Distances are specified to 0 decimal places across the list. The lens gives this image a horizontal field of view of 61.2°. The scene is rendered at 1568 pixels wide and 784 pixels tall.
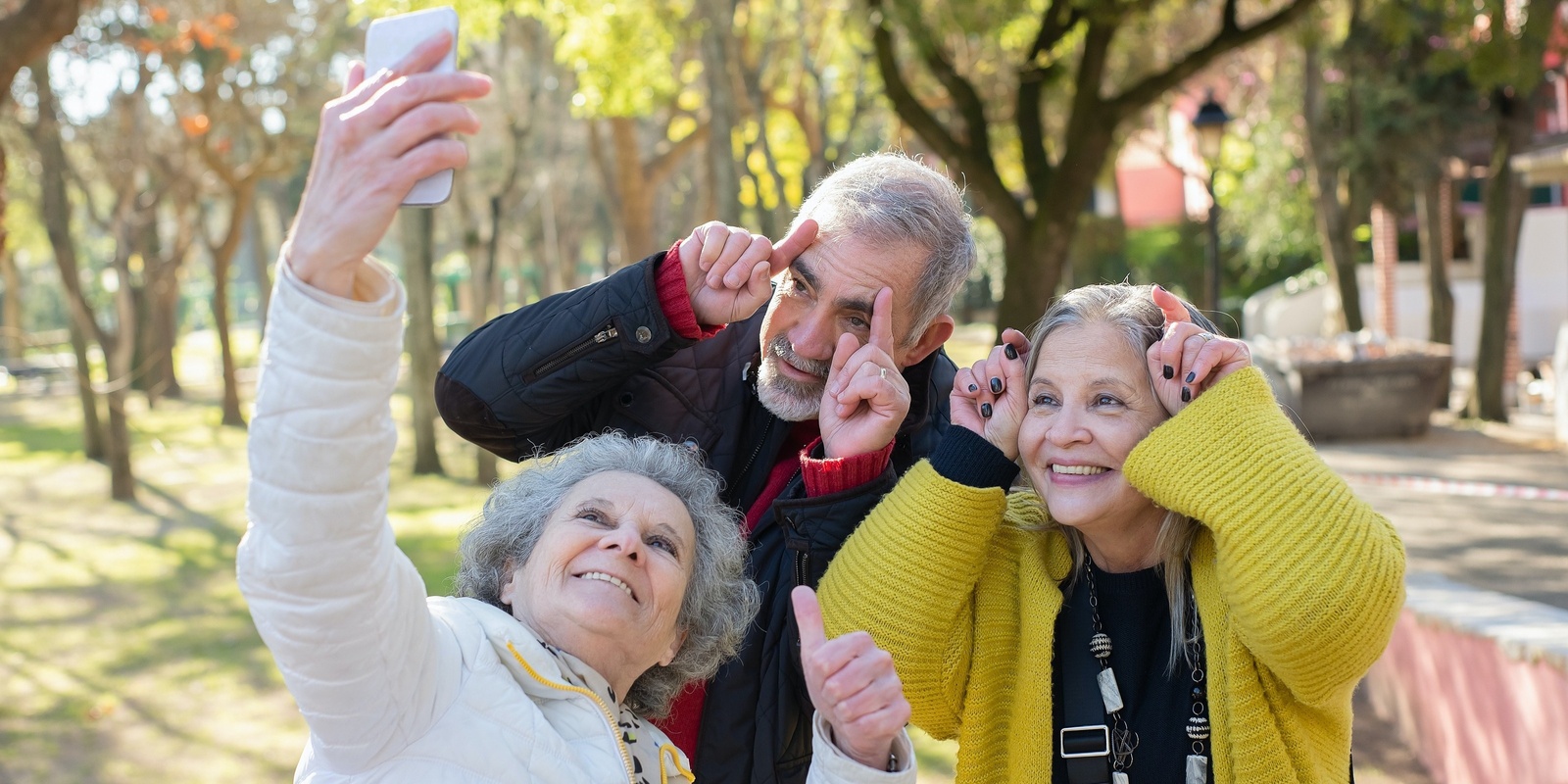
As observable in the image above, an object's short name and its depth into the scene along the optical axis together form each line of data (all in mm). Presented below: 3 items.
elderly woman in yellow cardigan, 2303
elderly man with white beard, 2734
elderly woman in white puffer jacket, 1611
